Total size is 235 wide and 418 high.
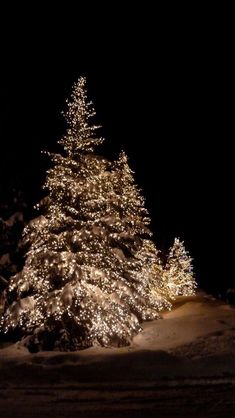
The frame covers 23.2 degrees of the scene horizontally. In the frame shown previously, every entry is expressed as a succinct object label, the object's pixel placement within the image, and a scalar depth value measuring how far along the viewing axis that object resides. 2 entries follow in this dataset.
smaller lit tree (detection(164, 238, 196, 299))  42.75
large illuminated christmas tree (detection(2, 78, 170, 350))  16.36
